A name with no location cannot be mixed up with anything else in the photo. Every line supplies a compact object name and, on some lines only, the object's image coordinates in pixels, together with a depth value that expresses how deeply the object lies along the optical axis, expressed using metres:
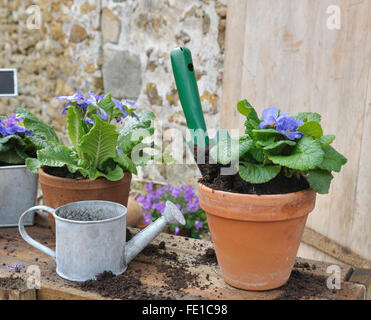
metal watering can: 0.92
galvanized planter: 1.24
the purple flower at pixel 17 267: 1.00
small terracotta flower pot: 1.09
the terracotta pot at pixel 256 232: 0.86
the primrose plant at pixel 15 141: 1.26
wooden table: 0.90
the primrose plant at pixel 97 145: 1.05
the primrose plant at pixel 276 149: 0.85
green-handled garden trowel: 0.96
